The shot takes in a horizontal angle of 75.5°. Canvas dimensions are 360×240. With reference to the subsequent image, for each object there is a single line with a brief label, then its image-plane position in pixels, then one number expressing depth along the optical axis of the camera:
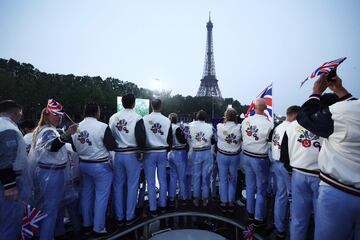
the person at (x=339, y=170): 2.09
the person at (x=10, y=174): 2.70
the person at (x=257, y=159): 4.48
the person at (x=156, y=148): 4.76
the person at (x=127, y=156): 4.38
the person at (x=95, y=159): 4.02
